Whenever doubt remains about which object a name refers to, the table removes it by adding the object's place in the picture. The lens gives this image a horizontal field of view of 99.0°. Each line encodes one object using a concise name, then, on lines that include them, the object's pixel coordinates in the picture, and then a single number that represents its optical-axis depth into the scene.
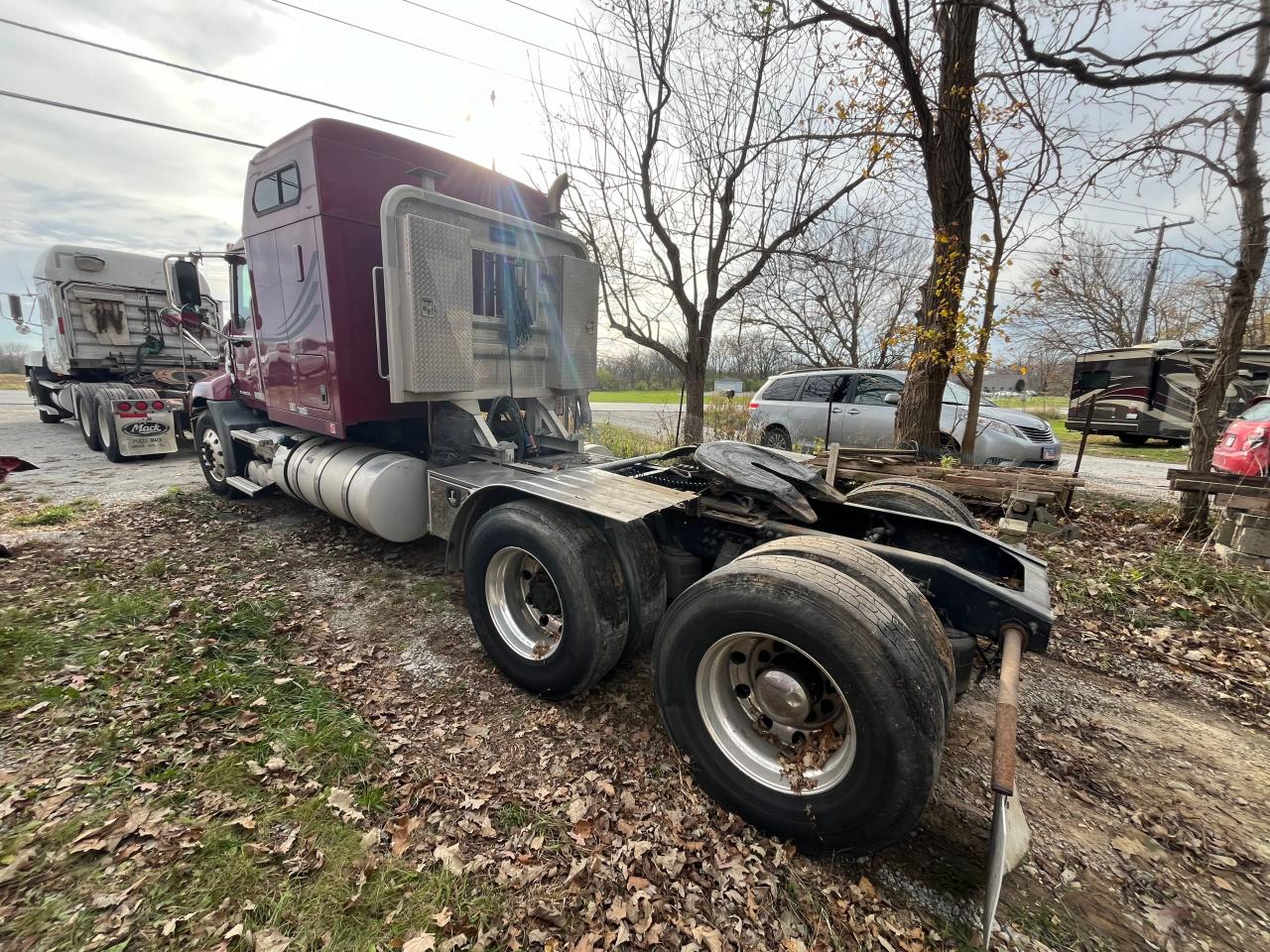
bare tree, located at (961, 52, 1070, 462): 6.34
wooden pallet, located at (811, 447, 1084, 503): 5.29
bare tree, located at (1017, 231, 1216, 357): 20.44
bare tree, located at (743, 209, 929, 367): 18.12
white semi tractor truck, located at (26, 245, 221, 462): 9.48
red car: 6.26
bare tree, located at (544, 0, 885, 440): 8.41
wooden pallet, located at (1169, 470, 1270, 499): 5.13
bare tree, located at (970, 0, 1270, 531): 4.88
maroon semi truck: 2.15
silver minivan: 9.25
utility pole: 20.89
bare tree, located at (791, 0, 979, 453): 6.55
